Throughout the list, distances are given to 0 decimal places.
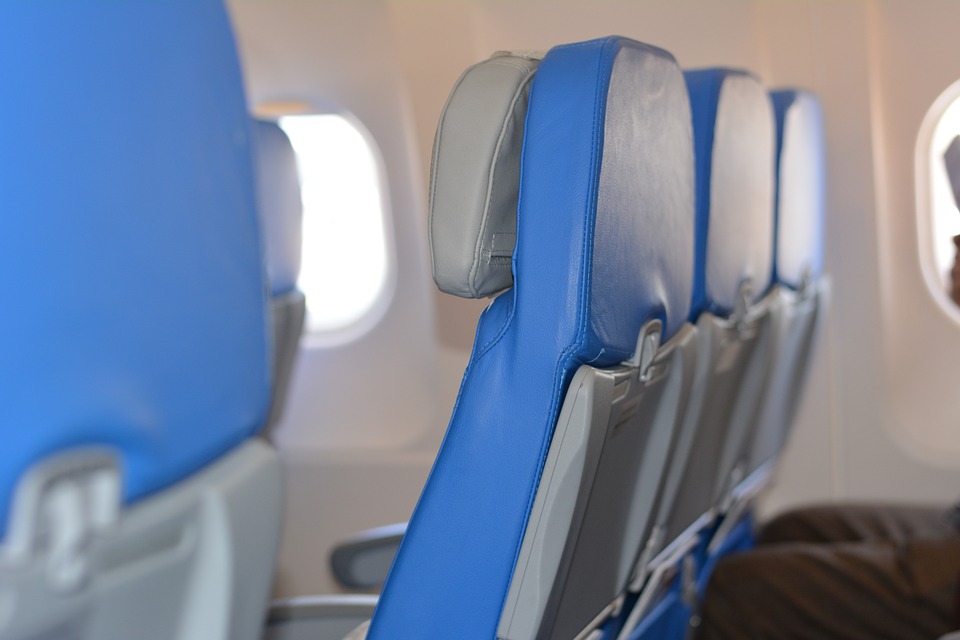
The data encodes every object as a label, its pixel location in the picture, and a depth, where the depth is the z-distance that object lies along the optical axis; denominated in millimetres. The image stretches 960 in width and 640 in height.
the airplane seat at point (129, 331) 644
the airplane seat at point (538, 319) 1230
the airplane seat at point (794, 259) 2516
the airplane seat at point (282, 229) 2562
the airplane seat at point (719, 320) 1829
